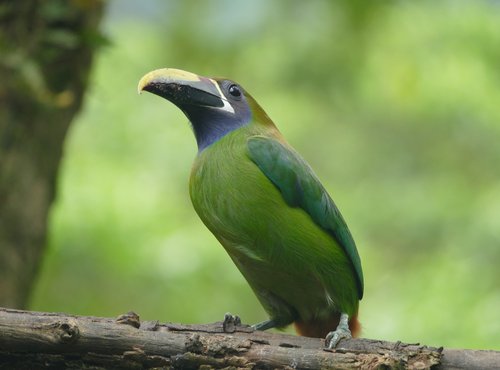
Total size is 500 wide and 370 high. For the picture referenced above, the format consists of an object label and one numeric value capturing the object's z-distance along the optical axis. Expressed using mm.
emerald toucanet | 8445
